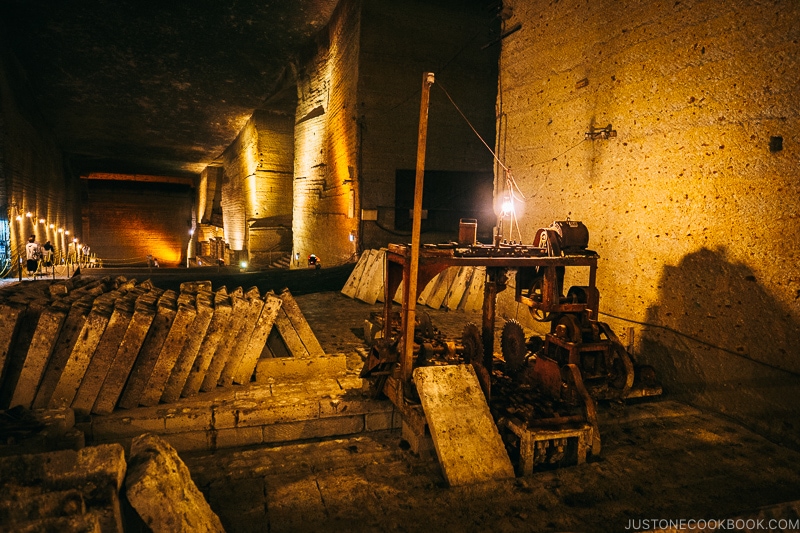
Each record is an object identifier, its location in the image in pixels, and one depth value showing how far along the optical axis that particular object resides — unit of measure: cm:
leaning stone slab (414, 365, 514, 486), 363
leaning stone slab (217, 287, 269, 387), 527
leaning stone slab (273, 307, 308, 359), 591
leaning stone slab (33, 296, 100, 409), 429
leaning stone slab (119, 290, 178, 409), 452
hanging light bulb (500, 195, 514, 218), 795
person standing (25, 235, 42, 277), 1215
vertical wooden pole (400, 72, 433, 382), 417
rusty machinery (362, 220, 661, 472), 440
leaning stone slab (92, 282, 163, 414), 439
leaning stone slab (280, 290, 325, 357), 601
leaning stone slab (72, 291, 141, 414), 431
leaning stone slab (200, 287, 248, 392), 508
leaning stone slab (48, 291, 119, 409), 423
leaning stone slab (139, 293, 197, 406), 454
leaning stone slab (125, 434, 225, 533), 255
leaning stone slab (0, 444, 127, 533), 245
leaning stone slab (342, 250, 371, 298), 1125
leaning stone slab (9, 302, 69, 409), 414
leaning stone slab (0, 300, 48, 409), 424
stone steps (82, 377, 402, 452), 424
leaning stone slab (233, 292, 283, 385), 533
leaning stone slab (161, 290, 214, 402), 470
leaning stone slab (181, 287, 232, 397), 489
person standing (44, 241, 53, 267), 1356
